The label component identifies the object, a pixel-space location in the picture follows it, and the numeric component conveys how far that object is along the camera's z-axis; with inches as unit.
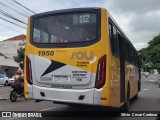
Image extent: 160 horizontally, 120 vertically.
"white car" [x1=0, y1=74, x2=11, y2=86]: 1531.6
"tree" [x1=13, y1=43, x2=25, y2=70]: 2081.6
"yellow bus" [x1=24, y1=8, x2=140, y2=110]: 356.5
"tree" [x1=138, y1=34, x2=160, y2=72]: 2475.4
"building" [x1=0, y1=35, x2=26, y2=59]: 2791.8
